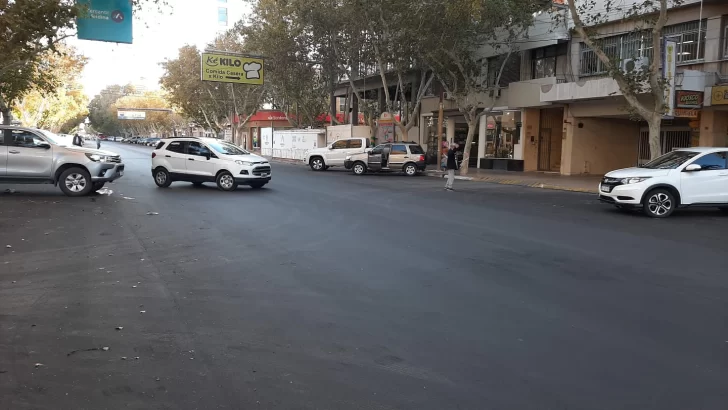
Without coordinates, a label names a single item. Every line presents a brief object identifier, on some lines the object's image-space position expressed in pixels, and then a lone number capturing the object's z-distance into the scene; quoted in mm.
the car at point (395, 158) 29297
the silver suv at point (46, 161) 15641
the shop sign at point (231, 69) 34906
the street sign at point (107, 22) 17688
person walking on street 20955
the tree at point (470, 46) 23516
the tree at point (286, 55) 36812
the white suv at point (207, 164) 18359
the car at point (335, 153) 31109
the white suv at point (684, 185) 13875
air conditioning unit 19250
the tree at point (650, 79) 17859
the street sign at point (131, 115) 90688
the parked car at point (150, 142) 86562
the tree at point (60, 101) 37312
